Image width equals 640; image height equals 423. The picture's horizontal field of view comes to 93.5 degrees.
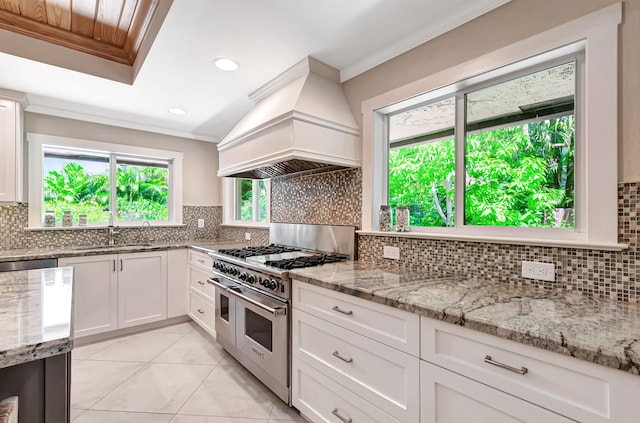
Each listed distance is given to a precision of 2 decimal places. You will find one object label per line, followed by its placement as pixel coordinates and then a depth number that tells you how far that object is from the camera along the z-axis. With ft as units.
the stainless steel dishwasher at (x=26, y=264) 8.04
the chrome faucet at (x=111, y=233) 11.13
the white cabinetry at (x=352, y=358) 4.16
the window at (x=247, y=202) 11.81
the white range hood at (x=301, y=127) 6.89
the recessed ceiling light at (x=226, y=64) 7.33
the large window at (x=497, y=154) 5.10
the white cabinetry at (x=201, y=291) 9.66
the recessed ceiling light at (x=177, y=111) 10.61
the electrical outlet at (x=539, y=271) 4.63
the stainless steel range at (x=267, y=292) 6.26
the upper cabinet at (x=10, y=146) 8.77
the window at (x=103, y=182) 10.21
